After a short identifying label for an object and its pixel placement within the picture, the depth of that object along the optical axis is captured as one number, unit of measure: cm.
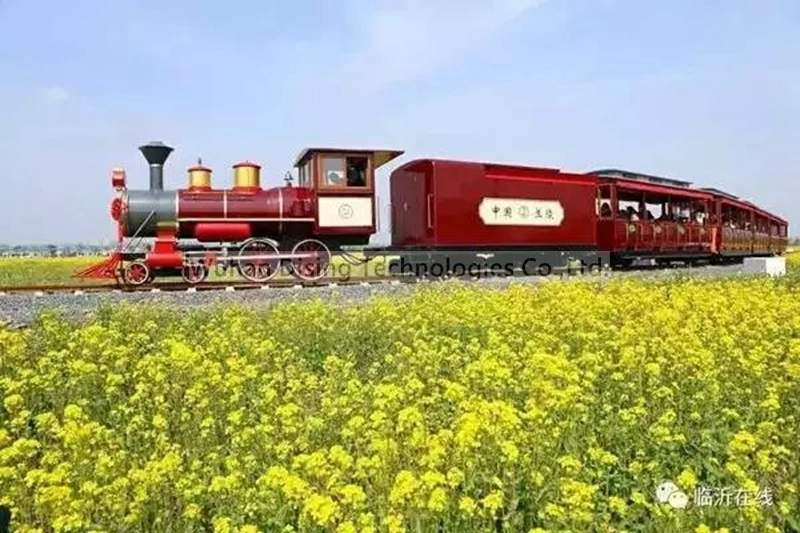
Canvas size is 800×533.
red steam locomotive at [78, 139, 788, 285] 1523
